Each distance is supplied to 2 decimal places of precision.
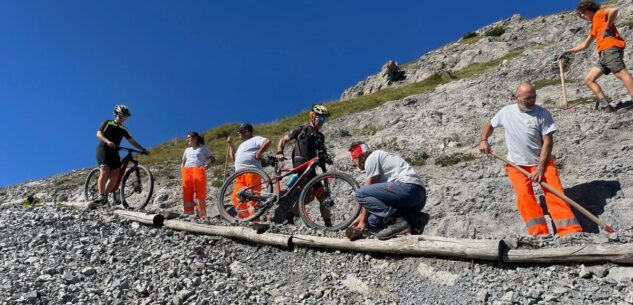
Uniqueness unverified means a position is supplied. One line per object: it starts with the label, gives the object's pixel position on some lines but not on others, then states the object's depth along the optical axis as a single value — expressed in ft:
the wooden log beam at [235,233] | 27.68
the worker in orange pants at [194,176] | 39.37
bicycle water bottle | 33.47
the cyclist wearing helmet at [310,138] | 34.01
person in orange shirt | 33.42
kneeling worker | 26.27
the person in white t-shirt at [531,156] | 23.31
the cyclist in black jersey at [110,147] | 39.50
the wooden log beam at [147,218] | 33.60
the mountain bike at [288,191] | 31.07
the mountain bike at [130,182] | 40.89
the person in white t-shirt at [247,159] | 35.04
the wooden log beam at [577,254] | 17.81
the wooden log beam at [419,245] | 20.70
